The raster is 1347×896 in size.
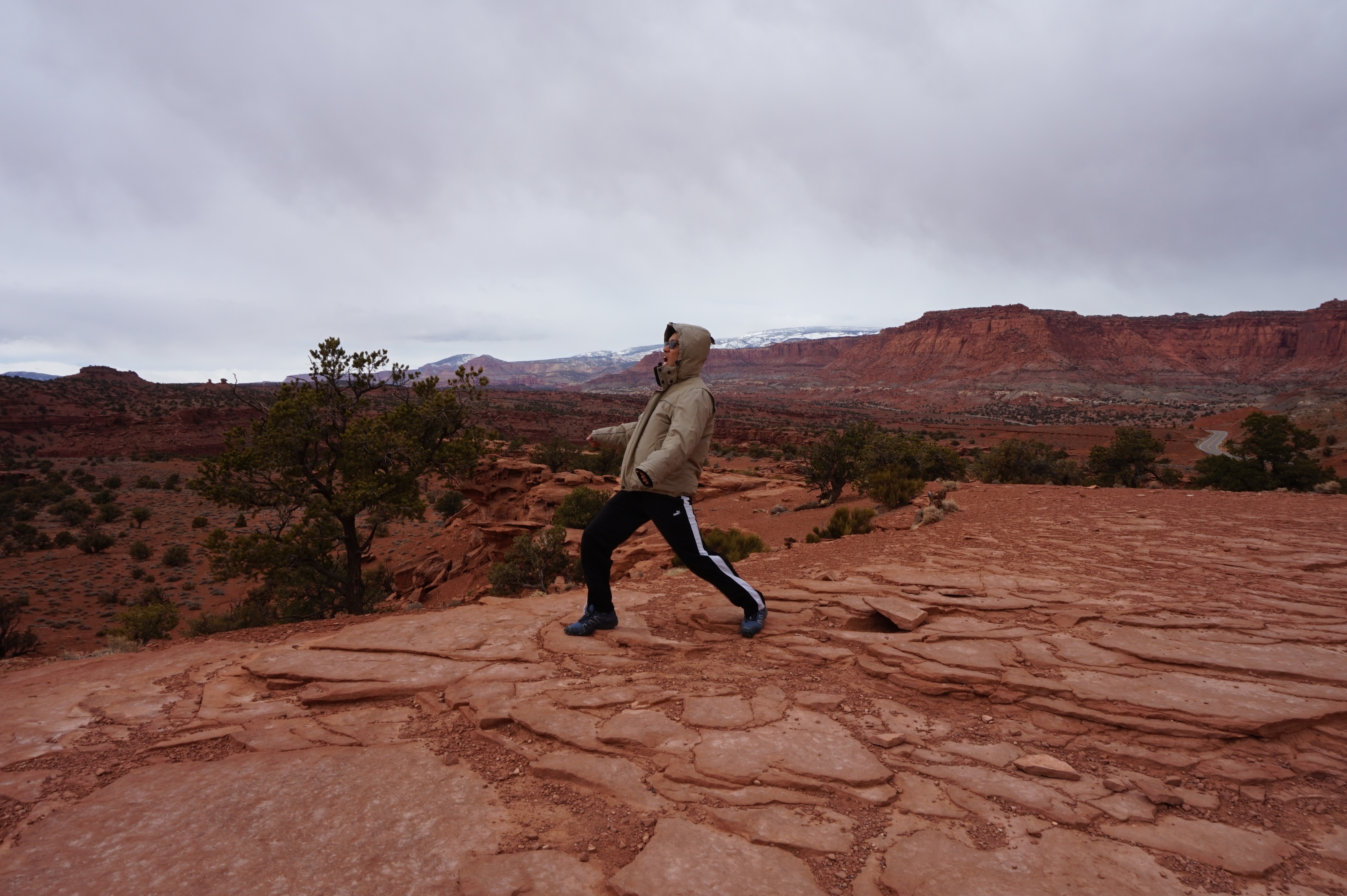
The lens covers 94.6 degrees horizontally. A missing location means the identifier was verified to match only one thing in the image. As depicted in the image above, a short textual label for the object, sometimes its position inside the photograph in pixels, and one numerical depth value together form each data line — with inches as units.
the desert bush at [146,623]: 457.7
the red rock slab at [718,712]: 122.7
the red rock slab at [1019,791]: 93.7
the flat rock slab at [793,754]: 104.4
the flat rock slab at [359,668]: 147.6
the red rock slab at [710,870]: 78.4
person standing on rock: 161.5
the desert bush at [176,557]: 796.6
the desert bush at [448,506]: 1018.1
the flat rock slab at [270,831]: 79.7
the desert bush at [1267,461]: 808.3
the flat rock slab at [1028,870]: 77.9
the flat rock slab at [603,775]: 99.2
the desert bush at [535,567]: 475.5
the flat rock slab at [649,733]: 114.3
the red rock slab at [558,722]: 116.3
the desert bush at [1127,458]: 958.4
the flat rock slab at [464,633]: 166.2
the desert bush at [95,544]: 830.5
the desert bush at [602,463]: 890.1
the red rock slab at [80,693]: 121.3
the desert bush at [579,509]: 605.0
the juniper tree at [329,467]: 404.8
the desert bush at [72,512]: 969.5
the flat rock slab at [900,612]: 172.7
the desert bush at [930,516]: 358.6
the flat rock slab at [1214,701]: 113.4
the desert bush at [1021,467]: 797.9
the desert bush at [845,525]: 401.4
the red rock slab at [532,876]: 78.4
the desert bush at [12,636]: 371.2
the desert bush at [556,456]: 946.7
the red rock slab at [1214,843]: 82.4
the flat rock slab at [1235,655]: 133.6
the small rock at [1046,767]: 103.4
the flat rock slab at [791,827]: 87.5
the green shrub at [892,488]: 498.9
